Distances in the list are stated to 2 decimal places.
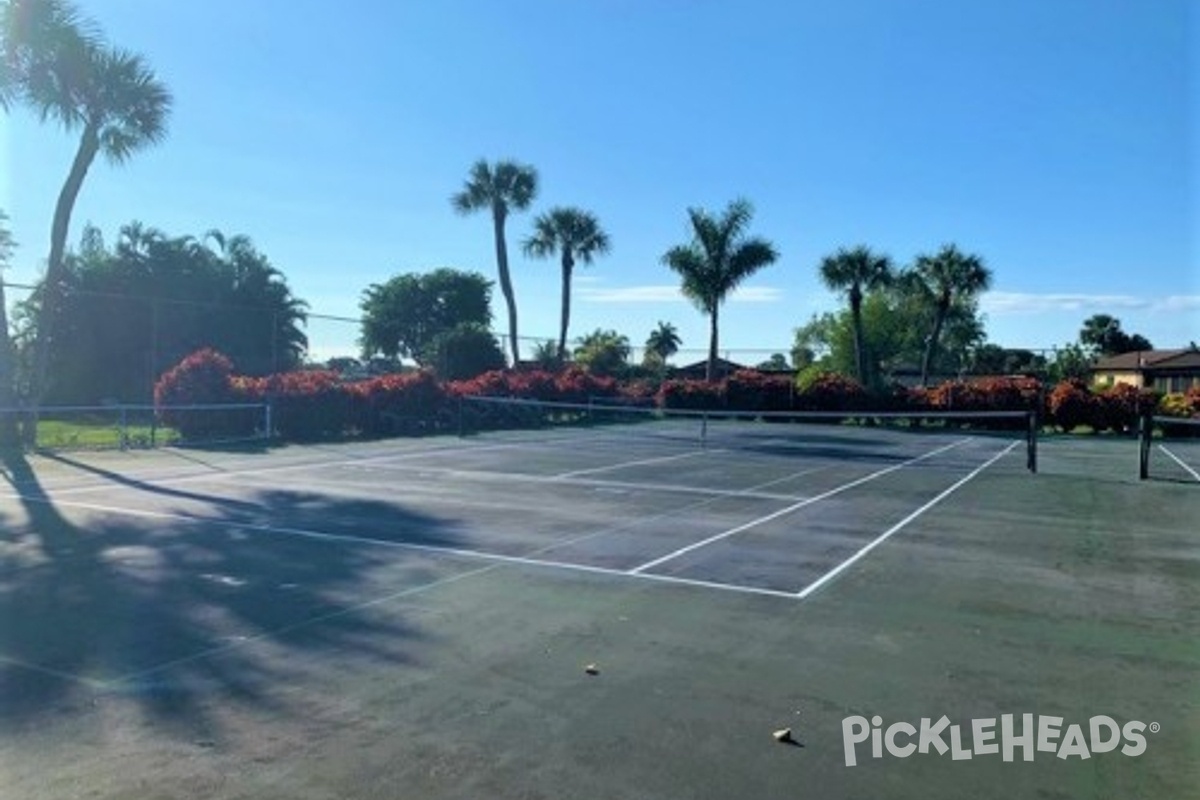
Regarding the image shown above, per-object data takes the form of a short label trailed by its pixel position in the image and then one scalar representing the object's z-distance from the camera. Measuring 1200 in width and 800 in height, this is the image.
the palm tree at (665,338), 85.62
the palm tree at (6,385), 19.70
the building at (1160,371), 60.22
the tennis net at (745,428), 25.30
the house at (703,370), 50.59
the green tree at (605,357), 53.31
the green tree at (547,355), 48.53
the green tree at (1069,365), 62.88
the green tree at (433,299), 73.44
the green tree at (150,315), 33.69
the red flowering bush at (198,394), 22.88
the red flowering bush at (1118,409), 33.88
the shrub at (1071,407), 34.34
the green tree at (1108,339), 91.19
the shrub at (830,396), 37.59
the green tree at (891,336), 73.44
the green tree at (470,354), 43.22
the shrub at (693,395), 39.62
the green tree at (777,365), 63.05
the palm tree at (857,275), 51.22
